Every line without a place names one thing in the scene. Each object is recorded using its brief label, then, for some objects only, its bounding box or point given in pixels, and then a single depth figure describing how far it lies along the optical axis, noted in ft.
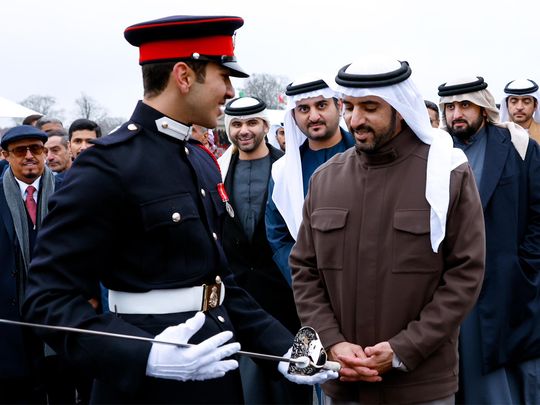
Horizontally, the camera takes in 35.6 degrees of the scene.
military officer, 8.13
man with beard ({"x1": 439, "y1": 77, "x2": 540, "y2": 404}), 16.42
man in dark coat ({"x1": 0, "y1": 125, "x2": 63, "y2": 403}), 17.02
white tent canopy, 30.37
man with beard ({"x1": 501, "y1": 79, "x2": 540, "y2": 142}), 27.20
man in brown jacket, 11.44
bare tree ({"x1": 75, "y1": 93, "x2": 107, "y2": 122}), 215.92
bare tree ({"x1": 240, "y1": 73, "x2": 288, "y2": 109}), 167.63
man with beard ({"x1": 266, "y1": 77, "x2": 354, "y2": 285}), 17.10
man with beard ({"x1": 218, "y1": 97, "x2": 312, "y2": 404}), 18.45
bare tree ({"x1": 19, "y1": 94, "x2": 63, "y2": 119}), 209.67
